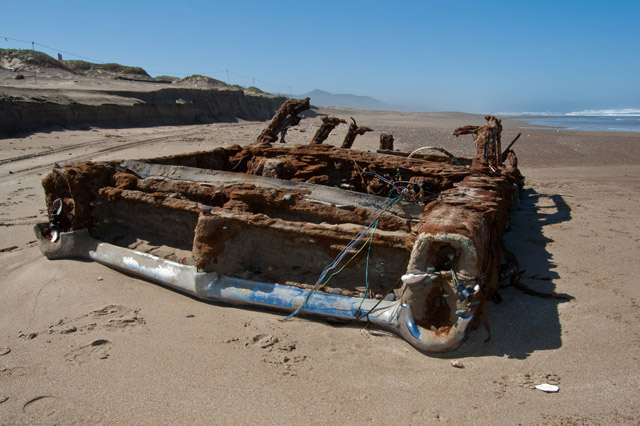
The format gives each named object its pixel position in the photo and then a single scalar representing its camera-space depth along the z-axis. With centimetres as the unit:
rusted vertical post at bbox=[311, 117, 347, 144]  720
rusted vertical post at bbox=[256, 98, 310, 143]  656
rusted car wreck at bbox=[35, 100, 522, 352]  280
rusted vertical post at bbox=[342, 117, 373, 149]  745
